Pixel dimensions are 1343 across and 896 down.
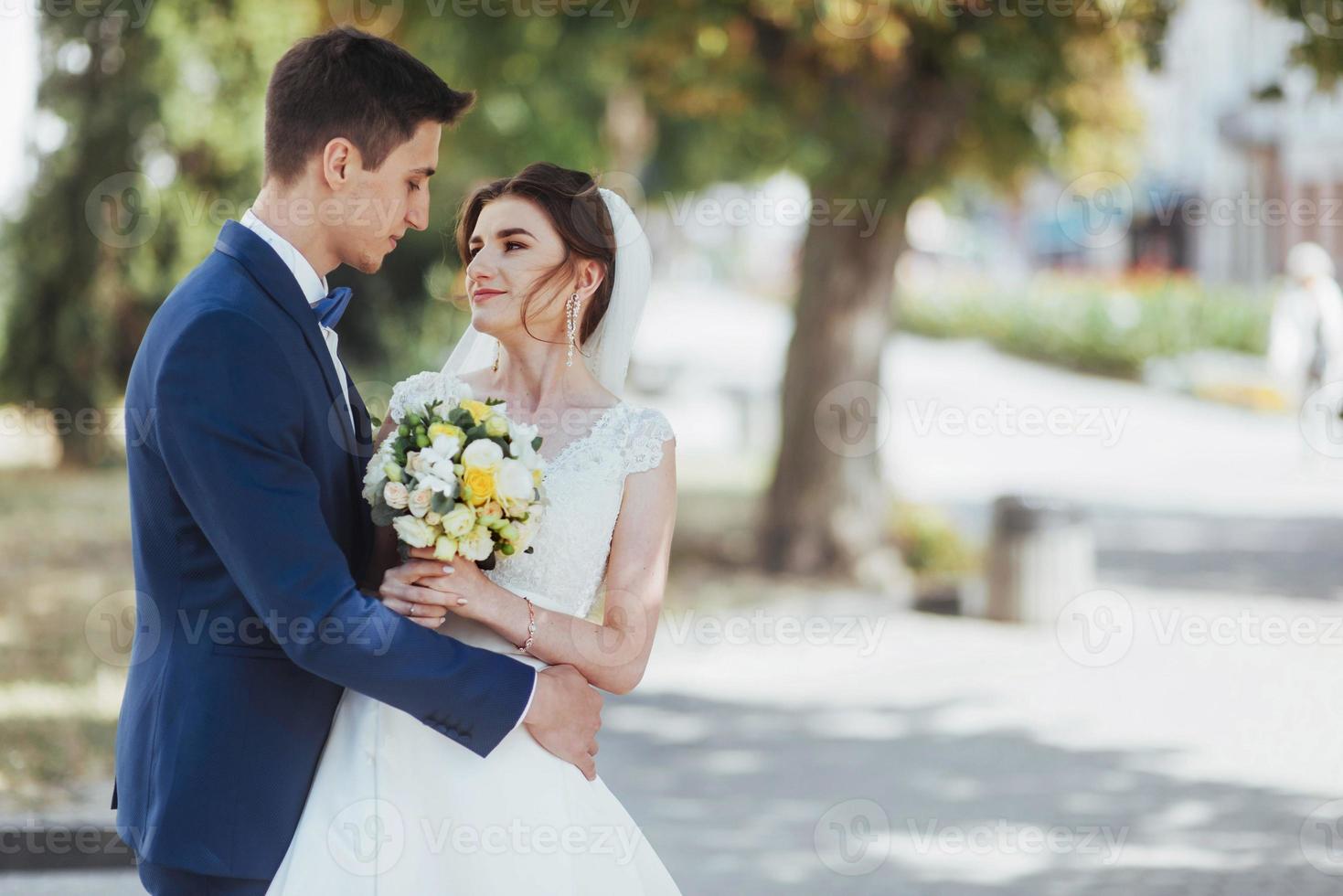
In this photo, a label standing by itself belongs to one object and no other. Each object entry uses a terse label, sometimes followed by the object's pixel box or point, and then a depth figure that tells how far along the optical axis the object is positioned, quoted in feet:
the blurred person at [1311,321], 52.19
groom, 7.91
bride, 8.96
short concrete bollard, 32.01
